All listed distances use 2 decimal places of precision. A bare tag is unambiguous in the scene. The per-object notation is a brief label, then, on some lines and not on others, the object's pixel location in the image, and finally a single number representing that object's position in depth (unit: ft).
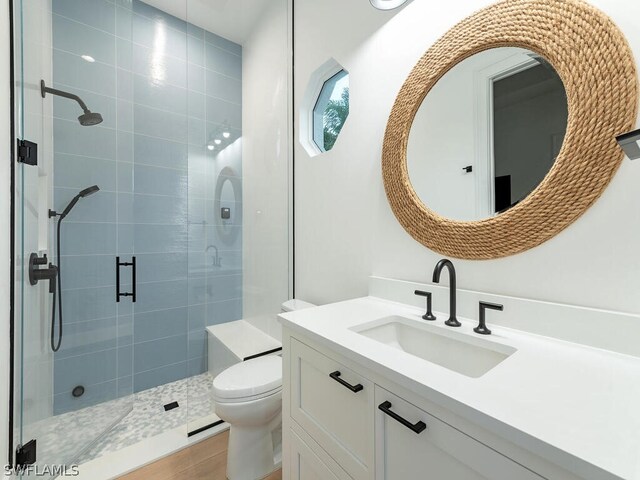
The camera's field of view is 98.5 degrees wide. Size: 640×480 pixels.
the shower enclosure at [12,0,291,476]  4.72
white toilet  4.53
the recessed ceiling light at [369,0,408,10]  4.20
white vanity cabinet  1.89
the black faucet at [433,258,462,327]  3.25
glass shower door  4.13
